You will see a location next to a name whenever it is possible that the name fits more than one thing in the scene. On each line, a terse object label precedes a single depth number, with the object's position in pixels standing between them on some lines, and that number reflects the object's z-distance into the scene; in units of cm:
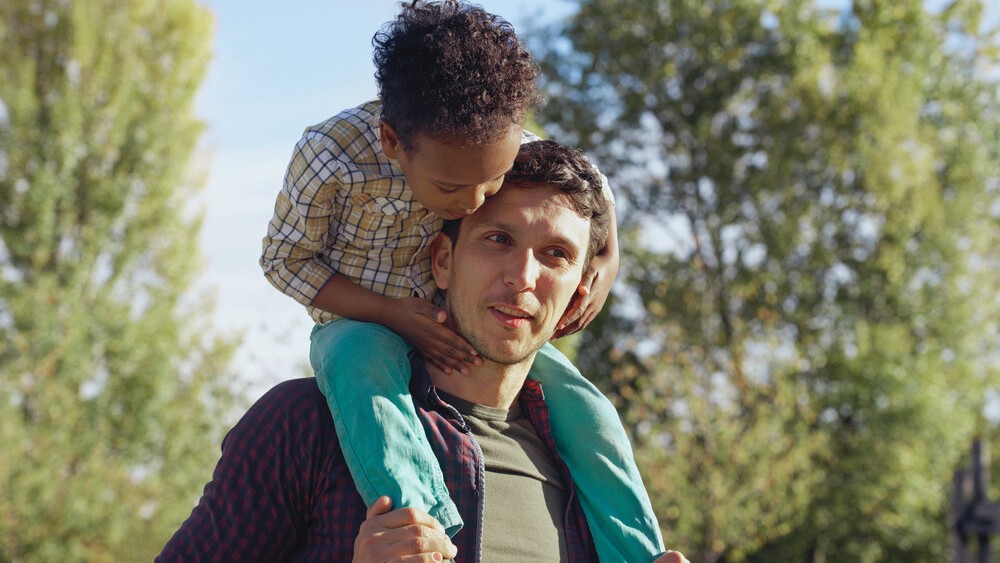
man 239
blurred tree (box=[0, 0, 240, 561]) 1652
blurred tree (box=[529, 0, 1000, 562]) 2073
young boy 246
